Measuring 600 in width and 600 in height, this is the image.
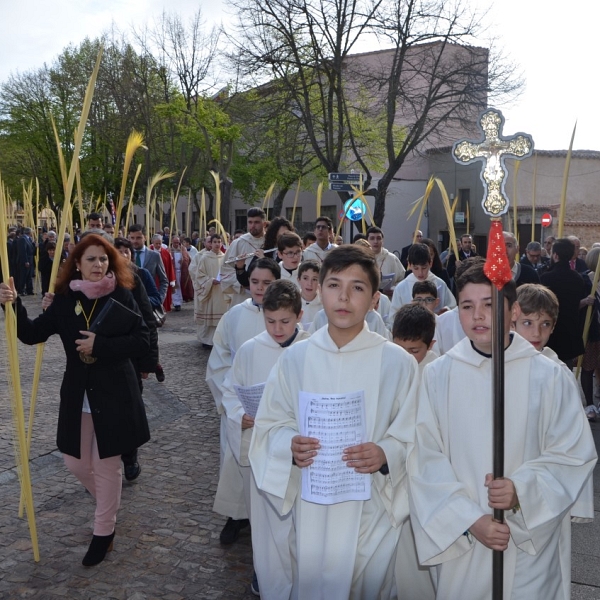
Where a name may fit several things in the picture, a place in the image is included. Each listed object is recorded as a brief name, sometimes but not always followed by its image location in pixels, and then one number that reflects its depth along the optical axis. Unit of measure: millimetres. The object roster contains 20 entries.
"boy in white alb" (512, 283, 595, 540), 4438
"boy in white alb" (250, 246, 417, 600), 3219
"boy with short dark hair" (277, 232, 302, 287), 7156
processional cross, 2651
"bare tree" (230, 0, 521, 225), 24203
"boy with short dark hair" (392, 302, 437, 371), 4312
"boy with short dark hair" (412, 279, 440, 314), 6059
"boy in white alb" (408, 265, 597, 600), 2934
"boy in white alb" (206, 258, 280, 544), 4863
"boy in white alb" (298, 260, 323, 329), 6172
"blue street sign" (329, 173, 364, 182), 12445
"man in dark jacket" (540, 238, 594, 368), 7188
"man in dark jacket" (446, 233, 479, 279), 14133
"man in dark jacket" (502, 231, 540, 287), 7354
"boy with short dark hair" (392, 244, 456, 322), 7288
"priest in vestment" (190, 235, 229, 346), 12617
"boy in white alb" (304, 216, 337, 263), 9031
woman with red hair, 4516
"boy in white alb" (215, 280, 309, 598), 3850
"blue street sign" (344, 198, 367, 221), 11692
